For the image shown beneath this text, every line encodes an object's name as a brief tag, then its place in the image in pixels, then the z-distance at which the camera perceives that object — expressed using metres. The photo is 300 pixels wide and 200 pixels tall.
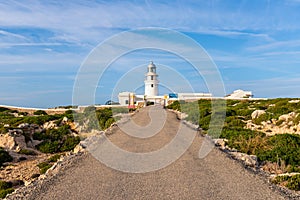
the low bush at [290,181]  5.75
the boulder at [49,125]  20.76
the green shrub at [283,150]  8.59
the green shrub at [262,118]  17.65
